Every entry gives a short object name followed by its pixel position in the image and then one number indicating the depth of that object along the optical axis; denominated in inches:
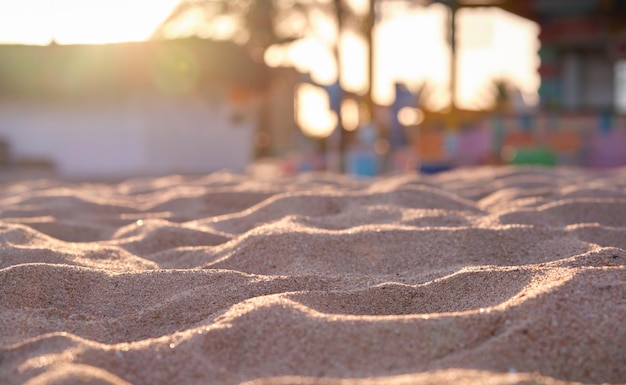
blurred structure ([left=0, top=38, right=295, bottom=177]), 463.2
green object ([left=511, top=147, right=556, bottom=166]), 320.8
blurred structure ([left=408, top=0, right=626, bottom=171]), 332.5
